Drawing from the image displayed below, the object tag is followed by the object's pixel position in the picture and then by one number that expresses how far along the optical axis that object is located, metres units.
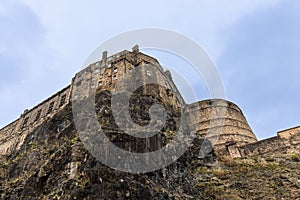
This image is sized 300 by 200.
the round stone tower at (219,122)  28.23
